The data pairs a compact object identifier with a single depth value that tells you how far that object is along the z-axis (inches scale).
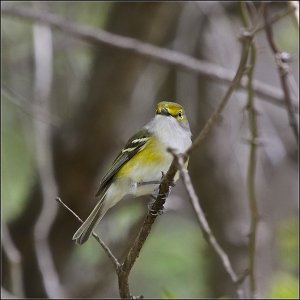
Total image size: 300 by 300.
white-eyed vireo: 235.8
